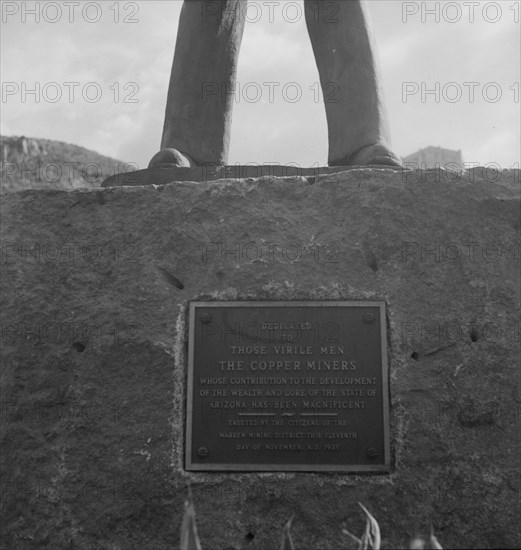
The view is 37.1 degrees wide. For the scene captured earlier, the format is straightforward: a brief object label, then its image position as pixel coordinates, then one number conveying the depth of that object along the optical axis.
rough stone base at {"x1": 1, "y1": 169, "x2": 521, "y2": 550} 2.75
